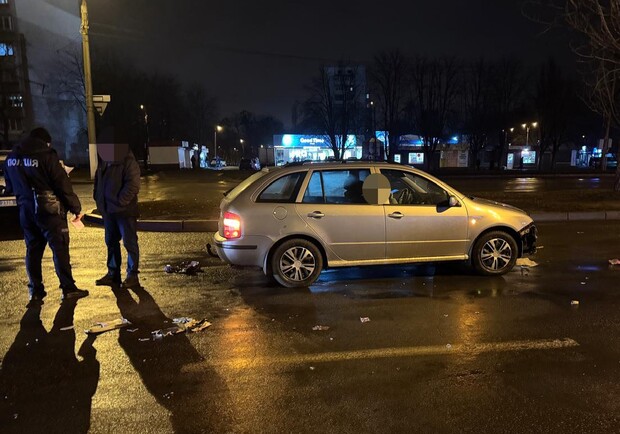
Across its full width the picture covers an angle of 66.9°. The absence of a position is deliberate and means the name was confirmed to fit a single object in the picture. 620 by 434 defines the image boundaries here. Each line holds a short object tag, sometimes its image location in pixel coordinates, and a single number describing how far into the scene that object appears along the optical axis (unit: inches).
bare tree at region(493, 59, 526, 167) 1849.2
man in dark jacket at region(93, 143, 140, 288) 236.4
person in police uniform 206.8
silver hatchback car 234.5
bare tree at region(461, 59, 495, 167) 1815.9
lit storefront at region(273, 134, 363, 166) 2079.2
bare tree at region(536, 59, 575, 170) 1691.7
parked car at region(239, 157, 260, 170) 1957.9
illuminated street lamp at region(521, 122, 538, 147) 1938.0
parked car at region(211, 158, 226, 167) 2890.5
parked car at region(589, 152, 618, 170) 2080.0
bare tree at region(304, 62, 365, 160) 1720.0
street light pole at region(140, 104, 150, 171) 1681.8
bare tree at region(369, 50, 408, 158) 1683.1
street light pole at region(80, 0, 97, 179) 704.7
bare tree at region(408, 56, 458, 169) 1702.8
